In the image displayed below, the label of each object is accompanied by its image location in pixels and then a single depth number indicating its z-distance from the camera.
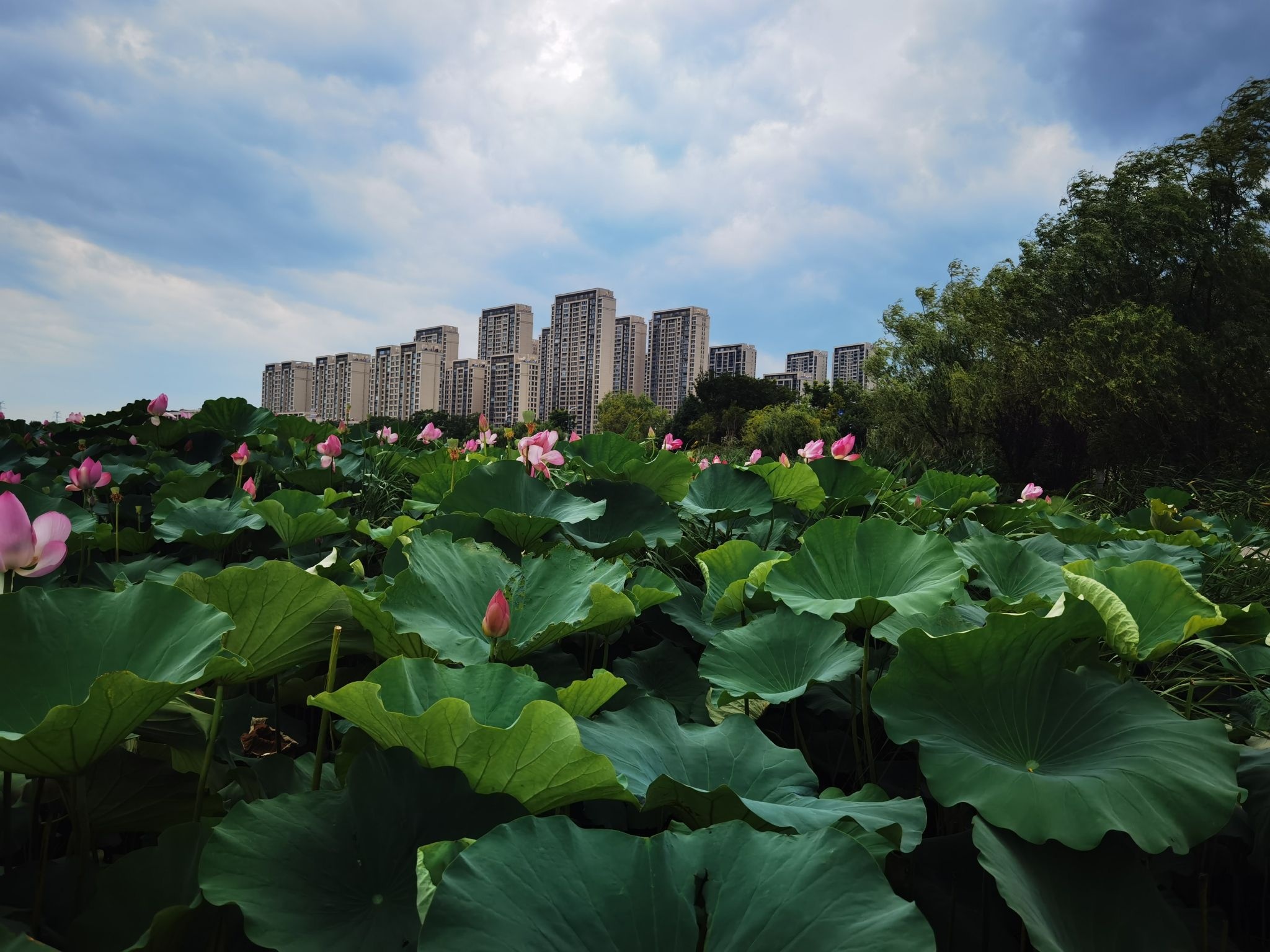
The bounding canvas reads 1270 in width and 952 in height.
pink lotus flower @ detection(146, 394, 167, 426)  3.24
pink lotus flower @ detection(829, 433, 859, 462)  2.16
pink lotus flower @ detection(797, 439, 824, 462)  2.32
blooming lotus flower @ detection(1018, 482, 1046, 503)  2.78
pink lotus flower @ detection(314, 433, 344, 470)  2.56
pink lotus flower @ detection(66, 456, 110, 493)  2.10
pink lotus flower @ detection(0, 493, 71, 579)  0.88
